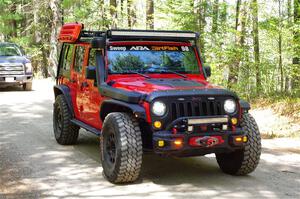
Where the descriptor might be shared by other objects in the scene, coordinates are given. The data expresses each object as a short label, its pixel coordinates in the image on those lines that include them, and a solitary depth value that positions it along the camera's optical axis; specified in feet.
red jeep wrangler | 17.88
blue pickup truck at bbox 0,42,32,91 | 57.16
